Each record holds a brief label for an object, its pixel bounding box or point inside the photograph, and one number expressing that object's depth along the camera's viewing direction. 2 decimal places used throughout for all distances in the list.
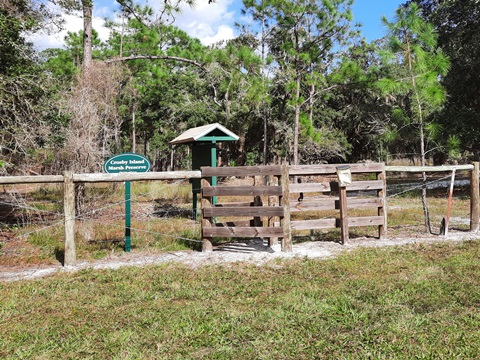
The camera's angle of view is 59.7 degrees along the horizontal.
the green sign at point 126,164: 6.92
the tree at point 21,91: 7.68
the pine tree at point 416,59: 8.31
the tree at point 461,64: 17.12
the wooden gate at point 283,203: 6.91
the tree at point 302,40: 15.55
